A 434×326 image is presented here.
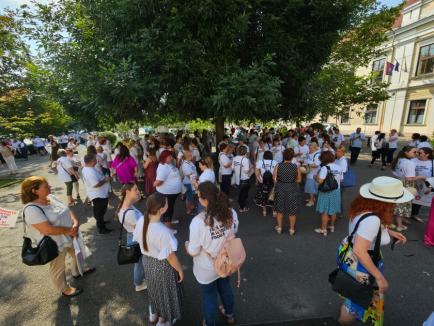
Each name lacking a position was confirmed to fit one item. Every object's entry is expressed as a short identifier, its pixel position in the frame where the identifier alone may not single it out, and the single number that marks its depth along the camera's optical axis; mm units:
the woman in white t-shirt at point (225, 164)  5914
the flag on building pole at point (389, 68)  17922
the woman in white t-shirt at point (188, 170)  5328
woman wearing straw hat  1957
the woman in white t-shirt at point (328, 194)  4504
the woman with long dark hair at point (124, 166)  6023
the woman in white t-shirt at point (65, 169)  6465
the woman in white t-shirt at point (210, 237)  2232
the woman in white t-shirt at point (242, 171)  5613
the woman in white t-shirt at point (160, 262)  2281
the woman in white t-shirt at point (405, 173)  4801
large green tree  5012
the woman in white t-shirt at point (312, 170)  5896
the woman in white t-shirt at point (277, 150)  7531
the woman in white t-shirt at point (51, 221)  2701
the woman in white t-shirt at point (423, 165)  4903
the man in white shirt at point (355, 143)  10773
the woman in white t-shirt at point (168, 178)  4707
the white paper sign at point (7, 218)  3264
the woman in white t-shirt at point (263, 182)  5500
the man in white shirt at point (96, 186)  4586
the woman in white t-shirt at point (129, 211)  2902
